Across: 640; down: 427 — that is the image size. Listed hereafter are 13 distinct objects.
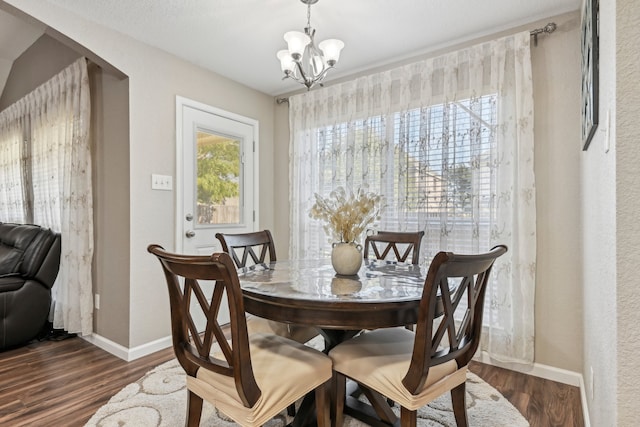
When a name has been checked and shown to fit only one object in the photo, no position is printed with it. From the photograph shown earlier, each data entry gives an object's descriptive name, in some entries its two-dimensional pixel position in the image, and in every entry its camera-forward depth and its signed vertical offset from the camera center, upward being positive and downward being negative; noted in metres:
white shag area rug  1.79 -1.10
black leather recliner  2.73 -0.57
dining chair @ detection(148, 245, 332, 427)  1.16 -0.61
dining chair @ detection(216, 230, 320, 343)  1.92 -0.33
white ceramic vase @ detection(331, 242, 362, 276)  1.85 -0.25
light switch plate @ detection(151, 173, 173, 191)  2.79 +0.26
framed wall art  1.31 +0.60
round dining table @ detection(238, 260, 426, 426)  1.34 -0.35
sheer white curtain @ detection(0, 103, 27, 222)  3.75 +0.58
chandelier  1.97 +0.98
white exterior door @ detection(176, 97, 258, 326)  3.02 +0.36
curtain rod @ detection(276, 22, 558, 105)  2.28 +1.23
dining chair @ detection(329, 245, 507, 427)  1.23 -0.62
